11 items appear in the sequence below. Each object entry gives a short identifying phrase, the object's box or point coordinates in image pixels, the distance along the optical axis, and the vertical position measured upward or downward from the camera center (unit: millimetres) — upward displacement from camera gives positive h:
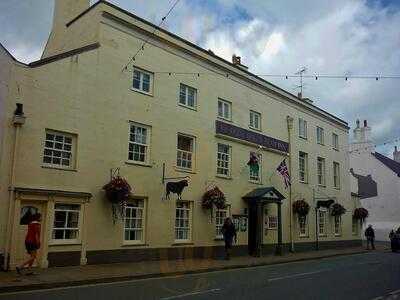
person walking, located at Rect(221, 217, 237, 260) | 21375 +291
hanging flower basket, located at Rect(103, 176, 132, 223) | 17344 +1660
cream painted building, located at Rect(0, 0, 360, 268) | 15742 +3807
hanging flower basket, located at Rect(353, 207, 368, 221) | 36875 +2170
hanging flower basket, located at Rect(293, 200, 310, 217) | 28566 +2008
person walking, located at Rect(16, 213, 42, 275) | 13695 -159
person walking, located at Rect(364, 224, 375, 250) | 33134 +584
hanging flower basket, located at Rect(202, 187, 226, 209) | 21641 +1820
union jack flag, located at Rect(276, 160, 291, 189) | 24669 +3561
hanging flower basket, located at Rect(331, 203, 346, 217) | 33319 +2238
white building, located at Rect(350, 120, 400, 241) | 43594 +5575
